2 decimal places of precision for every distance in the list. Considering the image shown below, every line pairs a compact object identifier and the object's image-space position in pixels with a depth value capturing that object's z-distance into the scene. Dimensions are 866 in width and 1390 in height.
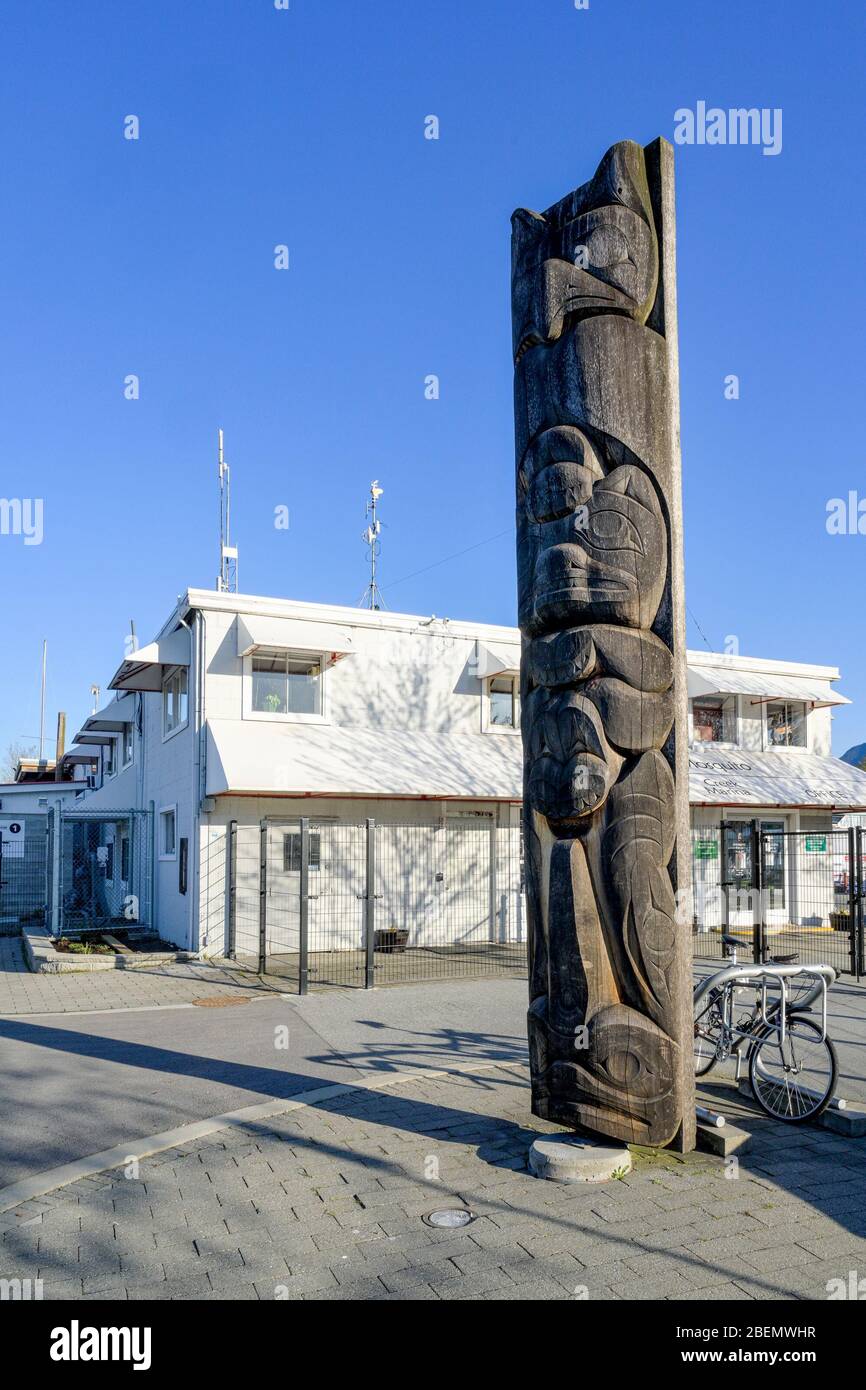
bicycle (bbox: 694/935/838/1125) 6.72
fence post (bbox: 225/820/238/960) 15.46
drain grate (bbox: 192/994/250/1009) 12.38
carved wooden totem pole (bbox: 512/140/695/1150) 5.66
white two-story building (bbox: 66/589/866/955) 16.67
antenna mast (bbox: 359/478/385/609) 23.30
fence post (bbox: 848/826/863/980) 14.12
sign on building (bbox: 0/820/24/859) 23.39
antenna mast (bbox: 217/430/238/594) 21.34
